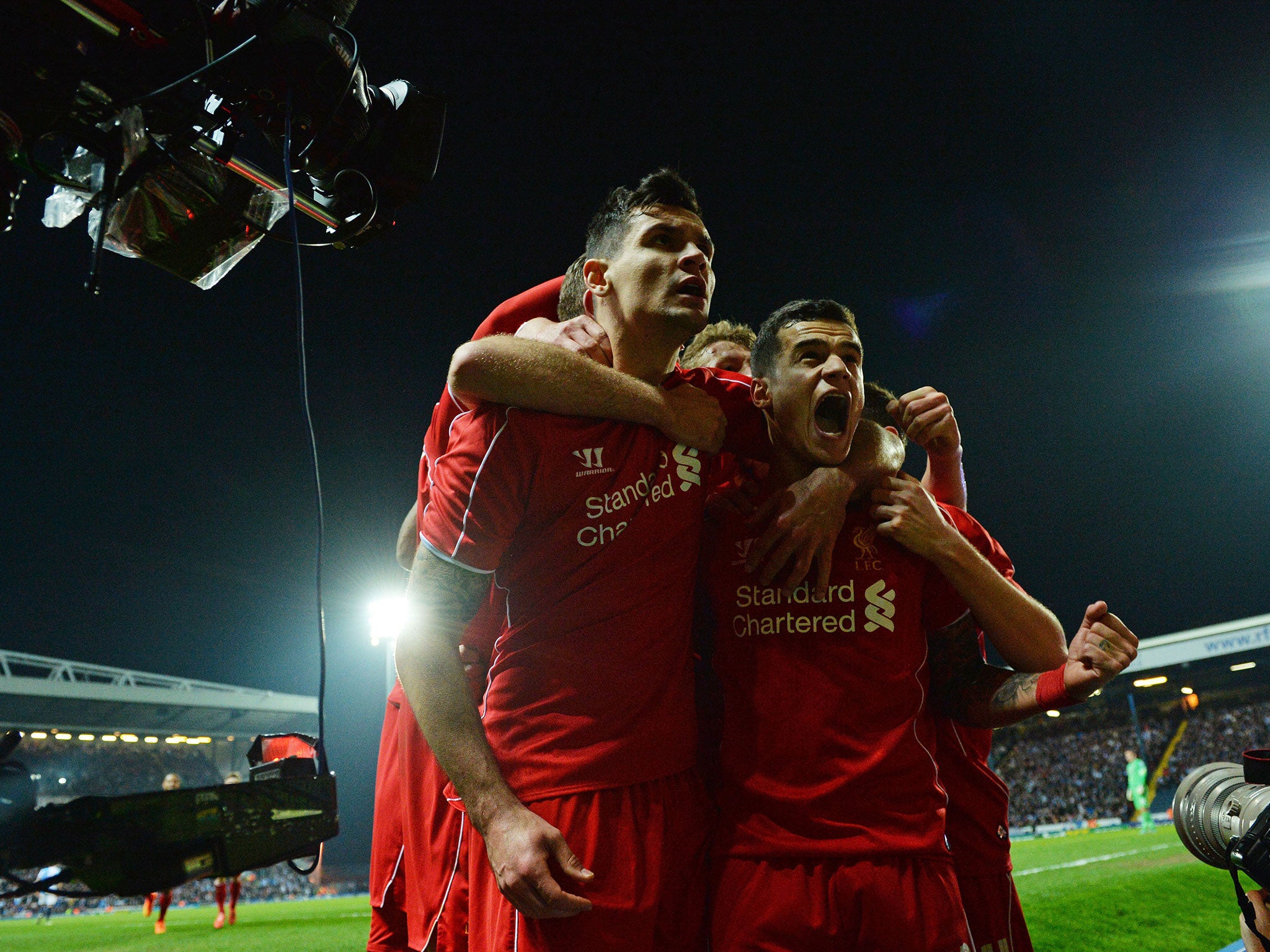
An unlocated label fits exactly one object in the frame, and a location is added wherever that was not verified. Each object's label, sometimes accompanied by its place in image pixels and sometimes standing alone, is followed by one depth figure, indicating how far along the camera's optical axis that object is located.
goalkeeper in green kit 20.48
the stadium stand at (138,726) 24.42
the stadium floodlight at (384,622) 12.95
